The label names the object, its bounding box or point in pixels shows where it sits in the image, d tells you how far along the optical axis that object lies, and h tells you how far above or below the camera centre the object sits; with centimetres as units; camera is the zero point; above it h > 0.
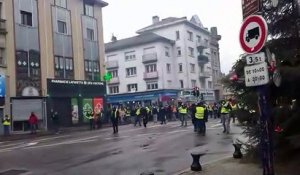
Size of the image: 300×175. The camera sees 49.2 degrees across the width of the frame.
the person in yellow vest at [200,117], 1513 -64
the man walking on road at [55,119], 2578 -67
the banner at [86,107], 2945 +19
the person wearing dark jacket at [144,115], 2236 -61
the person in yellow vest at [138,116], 2422 -71
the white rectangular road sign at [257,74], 463 +38
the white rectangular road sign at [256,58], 465 +61
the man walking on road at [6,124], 2294 -77
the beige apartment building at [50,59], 2431 +426
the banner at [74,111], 2863 -11
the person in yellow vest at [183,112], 2100 -53
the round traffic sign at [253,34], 465 +97
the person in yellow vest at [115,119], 1925 -66
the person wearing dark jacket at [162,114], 2564 -68
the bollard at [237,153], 799 -126
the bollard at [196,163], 716 -132
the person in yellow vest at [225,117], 1462 -67
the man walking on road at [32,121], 2323 -67
